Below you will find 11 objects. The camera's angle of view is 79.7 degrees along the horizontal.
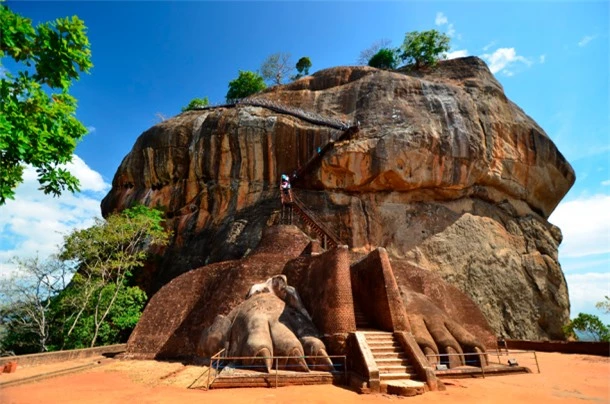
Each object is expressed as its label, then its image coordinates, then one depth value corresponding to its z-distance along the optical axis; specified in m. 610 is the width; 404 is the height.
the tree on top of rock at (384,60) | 38.86
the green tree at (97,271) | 15.92
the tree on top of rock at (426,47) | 34.03
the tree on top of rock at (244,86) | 41.22
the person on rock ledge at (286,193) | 21.03
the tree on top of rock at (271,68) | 43.69
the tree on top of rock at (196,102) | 40.74
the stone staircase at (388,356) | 8.03
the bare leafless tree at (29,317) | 14.55
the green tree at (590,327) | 19.11
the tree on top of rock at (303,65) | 46.06
